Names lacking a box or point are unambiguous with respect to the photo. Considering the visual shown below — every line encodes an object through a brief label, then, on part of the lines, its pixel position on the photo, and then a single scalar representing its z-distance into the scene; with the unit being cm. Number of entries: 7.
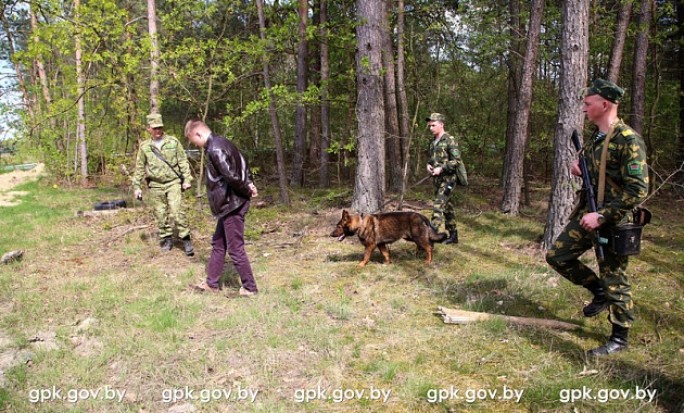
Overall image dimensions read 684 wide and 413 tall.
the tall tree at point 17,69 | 2110
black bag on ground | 1109
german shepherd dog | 640
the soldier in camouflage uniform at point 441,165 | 699
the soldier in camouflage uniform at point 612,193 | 346
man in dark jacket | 497
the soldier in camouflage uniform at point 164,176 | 731
